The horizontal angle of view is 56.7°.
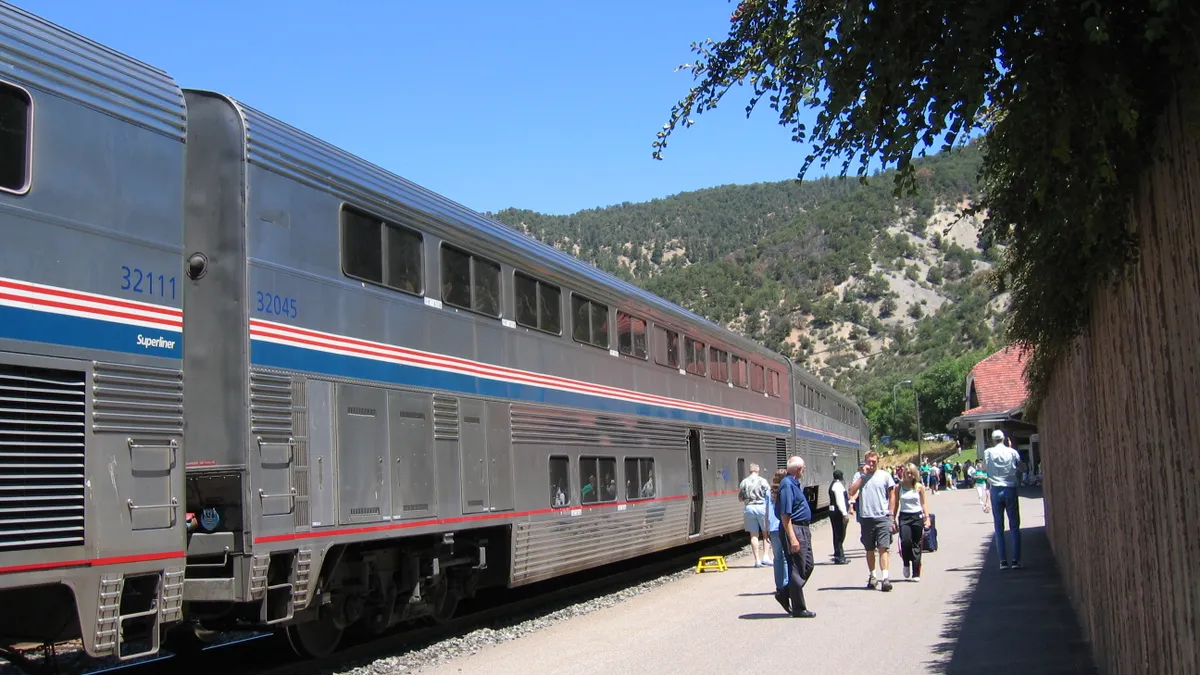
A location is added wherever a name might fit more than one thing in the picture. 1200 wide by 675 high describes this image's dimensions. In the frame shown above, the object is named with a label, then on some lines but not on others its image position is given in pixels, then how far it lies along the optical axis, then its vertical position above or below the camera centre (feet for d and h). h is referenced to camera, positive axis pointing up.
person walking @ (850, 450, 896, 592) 42.70 -2.51
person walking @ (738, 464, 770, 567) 56.13 -2.47
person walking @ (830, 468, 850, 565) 55.83 -3.36
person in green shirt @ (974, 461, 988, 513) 93.02 -3.37
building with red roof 137.80 +5.27
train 20.88 +2.22
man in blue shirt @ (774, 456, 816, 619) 36.81 -2.77
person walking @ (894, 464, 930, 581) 44.86 -2.61
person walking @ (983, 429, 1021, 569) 47.39 -1.60
